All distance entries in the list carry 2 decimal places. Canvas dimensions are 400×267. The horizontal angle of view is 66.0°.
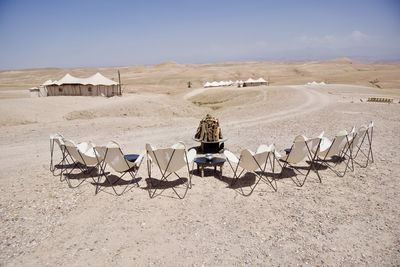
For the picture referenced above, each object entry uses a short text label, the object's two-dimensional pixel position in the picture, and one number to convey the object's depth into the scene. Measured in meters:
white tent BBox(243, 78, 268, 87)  53.57
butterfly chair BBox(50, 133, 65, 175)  7.27
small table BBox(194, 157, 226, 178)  7.19
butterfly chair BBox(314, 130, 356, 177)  7.27
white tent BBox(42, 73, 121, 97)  34.25
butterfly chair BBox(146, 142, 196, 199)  6.20
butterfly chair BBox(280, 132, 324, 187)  6.73
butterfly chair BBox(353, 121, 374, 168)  7.75
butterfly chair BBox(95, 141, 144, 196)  6.36
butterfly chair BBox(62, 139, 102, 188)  6.90
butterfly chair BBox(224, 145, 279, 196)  6.32
